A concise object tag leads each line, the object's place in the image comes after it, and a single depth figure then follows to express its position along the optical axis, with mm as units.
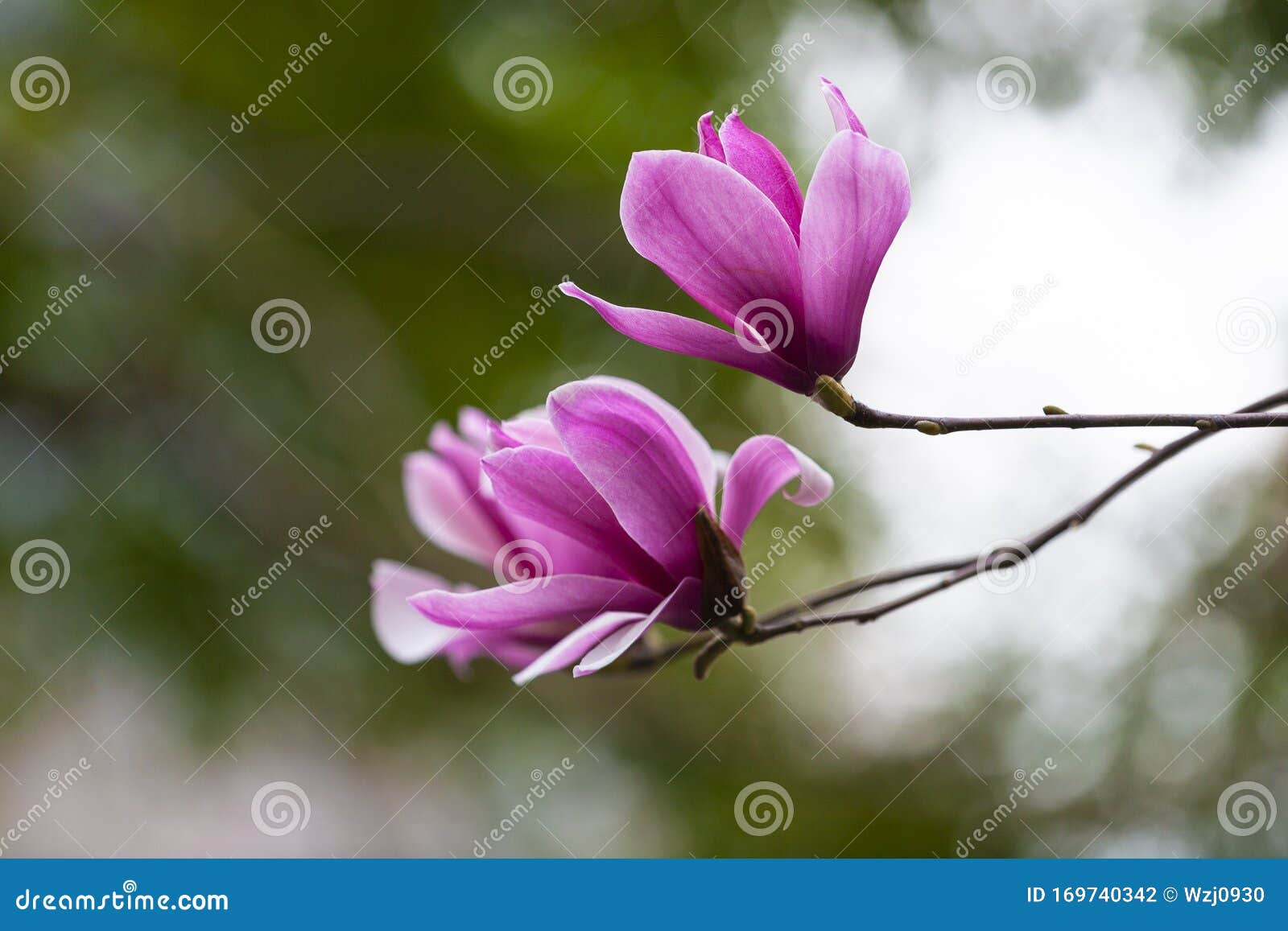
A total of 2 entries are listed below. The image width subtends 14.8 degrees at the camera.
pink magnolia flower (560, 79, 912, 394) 1221
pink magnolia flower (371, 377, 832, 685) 1246
